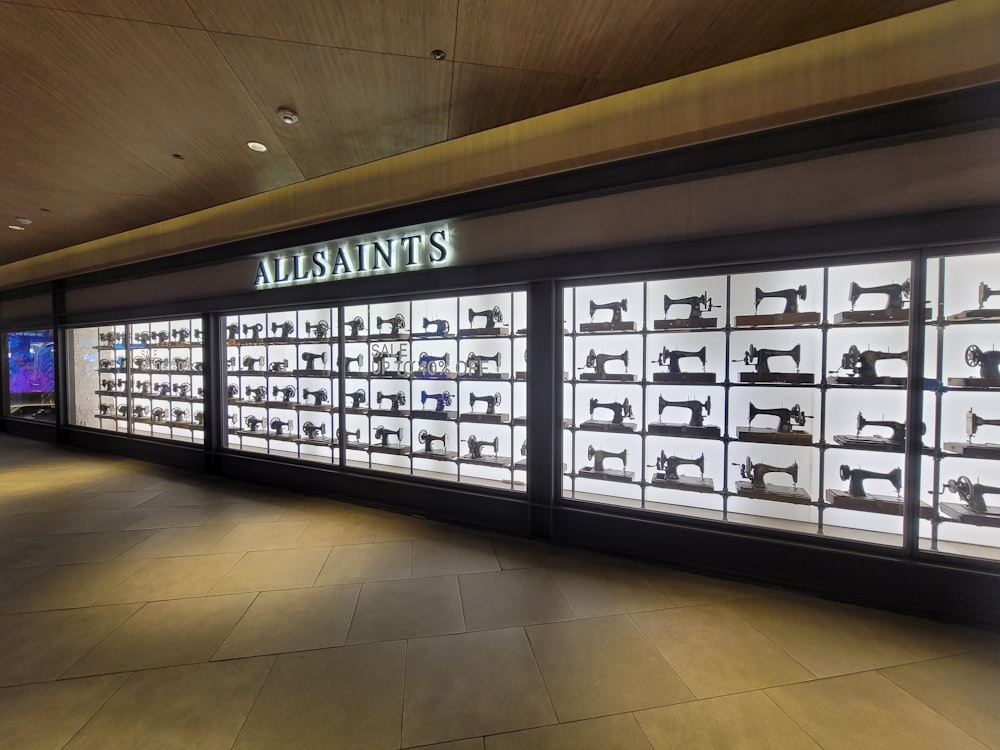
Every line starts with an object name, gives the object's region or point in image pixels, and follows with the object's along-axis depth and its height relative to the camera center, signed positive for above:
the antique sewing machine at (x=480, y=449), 3.88 -0.89
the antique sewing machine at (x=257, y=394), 5.32 -0.43
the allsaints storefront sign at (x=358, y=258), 3.89 +1.21
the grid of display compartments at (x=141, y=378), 6.02 -0.26
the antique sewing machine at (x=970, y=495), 2.43 -0.85
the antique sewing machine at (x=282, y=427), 5.11 -0.86
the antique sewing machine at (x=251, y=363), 5.40 +0.01
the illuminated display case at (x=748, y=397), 2.71 -0.27
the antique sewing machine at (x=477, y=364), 3.93 +0.00
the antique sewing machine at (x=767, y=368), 2.86 -0.03
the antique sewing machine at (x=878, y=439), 2.62 -0.53
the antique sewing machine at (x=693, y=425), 3.12 -0.52
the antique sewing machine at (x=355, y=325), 4.55 +0.47
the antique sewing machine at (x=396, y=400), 4.35 -0.42
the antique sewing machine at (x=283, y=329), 5.06 +0.46
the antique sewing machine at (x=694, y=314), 3.07 +0.41
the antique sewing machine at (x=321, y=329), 4.80 +0.44
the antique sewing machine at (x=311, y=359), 4.91 +0.06
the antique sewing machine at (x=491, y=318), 3.84 +0.48
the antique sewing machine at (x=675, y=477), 3.10 -0.95
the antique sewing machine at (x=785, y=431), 2.85 -0.52
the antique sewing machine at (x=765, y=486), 2.83 -0.95
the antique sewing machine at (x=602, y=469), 3.35 -0.96
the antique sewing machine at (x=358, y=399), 4.59 -0.43
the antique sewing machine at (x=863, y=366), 2.65 -0.01
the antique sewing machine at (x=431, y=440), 4.13 -0.84
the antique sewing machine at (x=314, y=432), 4.86 -0.88
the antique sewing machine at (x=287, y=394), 5.13 -0.41
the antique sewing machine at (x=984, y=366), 2.41 -0.01
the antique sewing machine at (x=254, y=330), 5.30 +0.48
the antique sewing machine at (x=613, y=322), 3.32 +0.37
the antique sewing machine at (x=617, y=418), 3.35 -0.49
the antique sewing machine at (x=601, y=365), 3.37 -0.01
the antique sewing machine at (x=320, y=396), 4.88 -0.42
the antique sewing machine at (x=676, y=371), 3.10 -0.06
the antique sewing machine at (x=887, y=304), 2.61 +0.42
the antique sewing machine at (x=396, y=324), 4.35 +0.46
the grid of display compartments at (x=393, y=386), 3.90 -0.27
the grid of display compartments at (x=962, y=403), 2.44 -0.26
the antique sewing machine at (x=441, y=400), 4.14 -0.40
